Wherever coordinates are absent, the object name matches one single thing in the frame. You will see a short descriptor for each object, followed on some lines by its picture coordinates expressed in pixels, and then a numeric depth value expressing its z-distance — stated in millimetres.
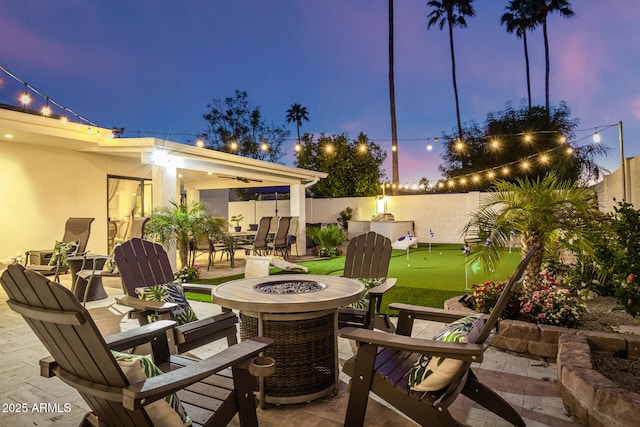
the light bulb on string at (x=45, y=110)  7814
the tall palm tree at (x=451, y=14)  20438
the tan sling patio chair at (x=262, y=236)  9141
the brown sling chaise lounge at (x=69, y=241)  6605
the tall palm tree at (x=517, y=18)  21469
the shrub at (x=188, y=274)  6965
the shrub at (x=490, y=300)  3600
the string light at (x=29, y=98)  7449
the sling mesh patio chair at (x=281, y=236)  9562
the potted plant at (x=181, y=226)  6746
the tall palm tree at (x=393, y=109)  16405
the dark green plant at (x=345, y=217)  15734
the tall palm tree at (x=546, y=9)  20516
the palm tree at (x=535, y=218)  3506
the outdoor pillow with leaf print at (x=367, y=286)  3592
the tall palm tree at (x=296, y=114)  30738
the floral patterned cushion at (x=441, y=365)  1767
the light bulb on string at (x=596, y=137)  8344
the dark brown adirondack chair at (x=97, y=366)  1324
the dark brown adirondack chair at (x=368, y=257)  3977
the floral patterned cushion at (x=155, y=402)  1404
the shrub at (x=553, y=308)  3320
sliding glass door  9445
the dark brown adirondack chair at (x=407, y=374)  1733
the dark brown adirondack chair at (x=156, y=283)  2559
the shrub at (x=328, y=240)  10867
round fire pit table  2354
